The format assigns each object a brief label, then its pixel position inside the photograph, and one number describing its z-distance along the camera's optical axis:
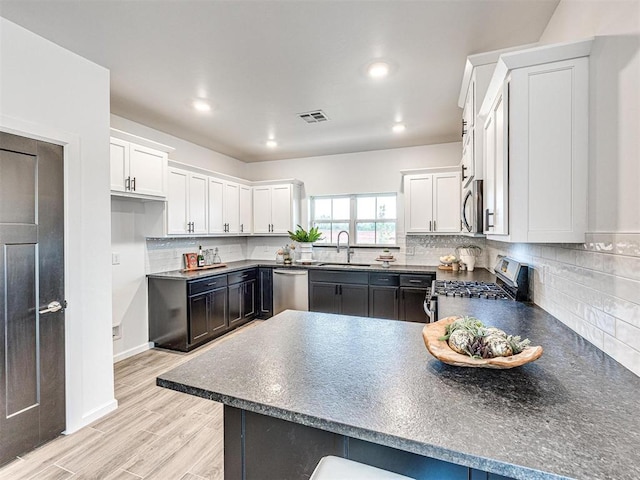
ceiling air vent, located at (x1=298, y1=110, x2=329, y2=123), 3.48
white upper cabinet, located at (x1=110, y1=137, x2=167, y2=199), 3.11
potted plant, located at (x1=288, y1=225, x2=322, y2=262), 5.03
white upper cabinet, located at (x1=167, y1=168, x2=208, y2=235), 3.84
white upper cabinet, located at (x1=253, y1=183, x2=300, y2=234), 5.21
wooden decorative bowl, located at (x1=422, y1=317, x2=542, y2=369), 0.99
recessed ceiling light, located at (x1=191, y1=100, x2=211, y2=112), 3.18
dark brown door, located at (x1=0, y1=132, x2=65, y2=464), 1.93
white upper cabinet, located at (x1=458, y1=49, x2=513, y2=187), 2.18
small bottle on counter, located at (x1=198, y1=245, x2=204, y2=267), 4.50
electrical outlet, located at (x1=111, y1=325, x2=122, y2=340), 3.50
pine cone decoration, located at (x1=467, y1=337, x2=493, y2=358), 1.05
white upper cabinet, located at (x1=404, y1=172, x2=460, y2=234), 4.23
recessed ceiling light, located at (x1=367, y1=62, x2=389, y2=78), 2.46
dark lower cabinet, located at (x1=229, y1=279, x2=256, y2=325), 4.48
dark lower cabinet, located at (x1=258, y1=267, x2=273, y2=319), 4.98
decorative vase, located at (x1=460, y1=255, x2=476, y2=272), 4.09
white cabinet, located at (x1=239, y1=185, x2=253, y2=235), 5.17
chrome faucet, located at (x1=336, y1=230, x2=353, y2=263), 5.15
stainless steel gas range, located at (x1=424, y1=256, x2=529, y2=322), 2.22
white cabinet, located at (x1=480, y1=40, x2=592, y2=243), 1.38
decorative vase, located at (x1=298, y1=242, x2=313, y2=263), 5.09
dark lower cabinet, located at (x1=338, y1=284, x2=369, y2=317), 4.32
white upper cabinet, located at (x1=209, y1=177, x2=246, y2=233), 4.53
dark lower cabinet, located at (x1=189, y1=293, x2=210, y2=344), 3.73
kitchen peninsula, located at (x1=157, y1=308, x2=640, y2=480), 0.71
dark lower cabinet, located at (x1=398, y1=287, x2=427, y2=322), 4.00
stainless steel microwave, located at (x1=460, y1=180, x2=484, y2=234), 2.12
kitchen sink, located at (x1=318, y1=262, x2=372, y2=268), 4.64
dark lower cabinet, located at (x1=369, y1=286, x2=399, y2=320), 4.16
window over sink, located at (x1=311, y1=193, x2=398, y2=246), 5.05
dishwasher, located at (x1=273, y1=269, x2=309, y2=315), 4.69
